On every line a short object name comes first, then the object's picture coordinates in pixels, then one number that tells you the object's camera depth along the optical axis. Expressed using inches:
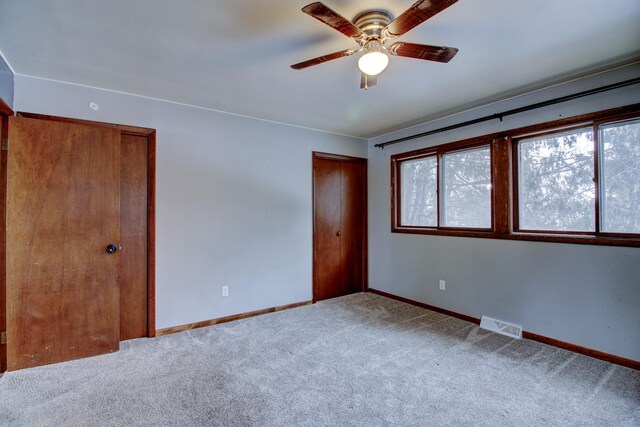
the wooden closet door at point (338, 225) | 170.7
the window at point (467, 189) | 133.2
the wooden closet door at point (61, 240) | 94.3
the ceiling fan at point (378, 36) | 59.3
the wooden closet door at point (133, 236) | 118.0
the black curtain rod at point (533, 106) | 94.3
